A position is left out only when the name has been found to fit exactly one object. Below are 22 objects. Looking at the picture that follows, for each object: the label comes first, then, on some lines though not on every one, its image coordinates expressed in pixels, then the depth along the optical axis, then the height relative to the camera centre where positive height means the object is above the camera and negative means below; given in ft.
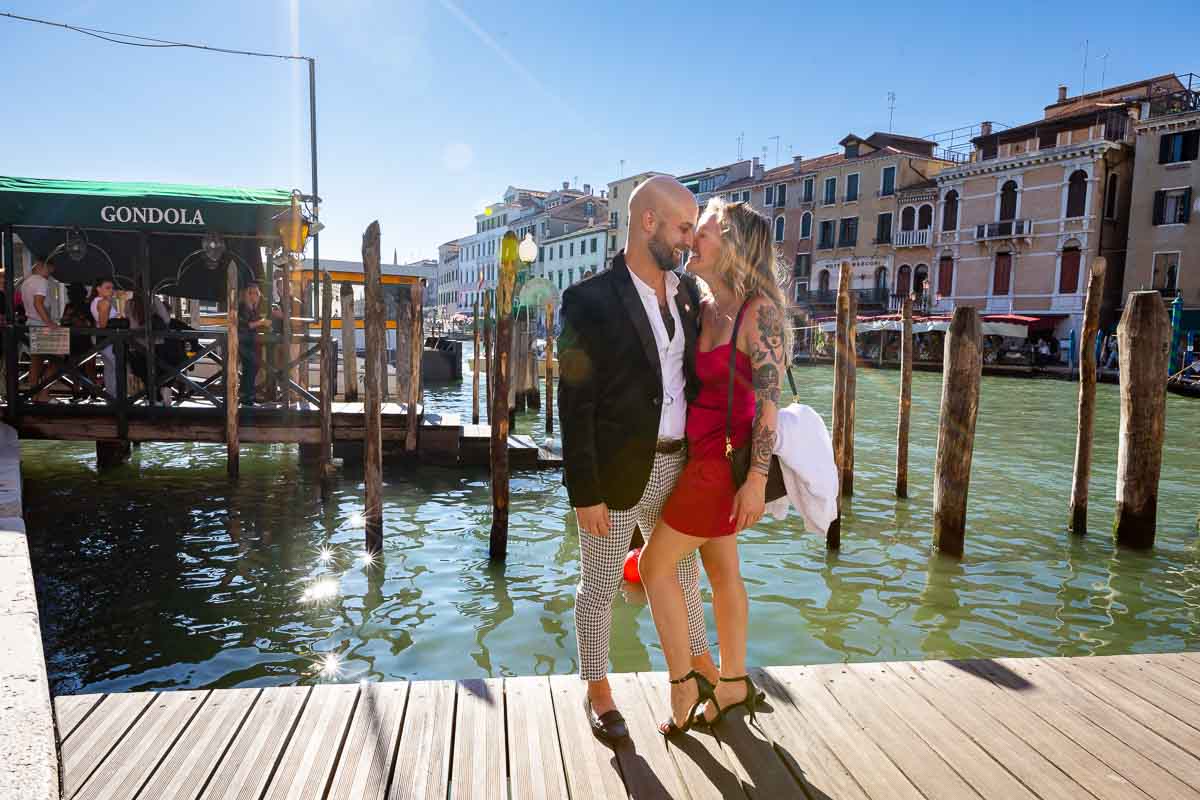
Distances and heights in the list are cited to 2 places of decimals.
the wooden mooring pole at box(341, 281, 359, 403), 34.83 -0.87
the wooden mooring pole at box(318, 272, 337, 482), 26.02 -2.12
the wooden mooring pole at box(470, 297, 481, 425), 48.51 -3.97
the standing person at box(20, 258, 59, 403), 26.50 +0.85
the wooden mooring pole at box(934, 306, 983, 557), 19.94 -1.51
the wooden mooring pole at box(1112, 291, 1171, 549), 20.01 -1.61
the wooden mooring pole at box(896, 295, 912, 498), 27.19 -1.97
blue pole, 79.30 +1.99
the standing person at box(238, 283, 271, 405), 30.32 -0.12
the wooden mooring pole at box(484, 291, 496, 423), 38.47 -0.53
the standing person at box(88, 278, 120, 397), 27.89 +0.33
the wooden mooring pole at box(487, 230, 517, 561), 20.71 -2.70
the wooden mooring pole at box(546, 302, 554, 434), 46.98 -2.07
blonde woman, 7.80 -0.88
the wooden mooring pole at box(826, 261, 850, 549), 24.67 -0.89
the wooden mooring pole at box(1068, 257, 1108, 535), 22.21 -0.90
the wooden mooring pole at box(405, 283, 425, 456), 30.91 -1.30
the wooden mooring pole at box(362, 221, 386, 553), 21.09 -1.43
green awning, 24.00 +3.62
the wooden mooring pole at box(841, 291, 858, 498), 24.57 -1.57
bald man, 7.72 -0.47
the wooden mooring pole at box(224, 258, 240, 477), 25.82 -0.83
